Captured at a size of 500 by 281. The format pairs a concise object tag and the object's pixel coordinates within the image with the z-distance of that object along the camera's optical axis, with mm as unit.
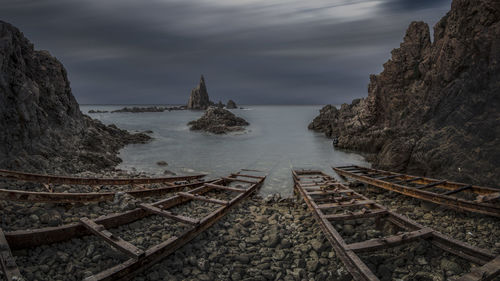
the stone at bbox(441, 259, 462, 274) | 4574
